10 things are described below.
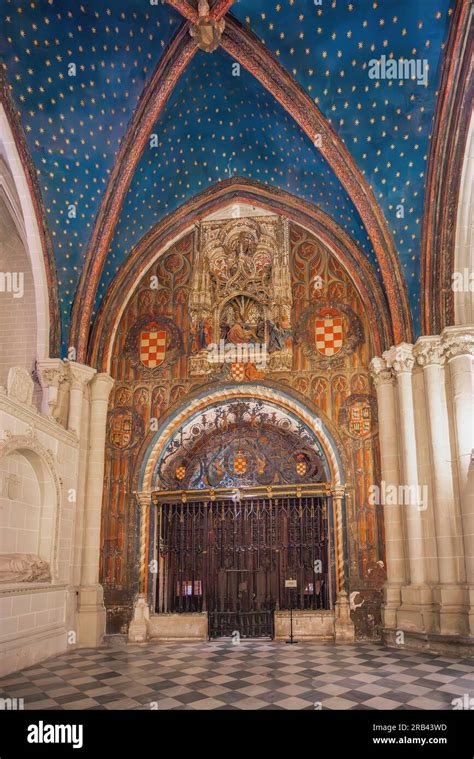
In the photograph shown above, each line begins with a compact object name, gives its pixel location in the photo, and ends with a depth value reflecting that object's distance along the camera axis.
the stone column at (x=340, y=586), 10.49
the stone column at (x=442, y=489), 9.20
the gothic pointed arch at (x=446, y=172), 8.59
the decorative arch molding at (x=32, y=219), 9.59
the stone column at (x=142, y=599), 10.76
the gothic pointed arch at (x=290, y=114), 9.66
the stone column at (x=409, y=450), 9.86
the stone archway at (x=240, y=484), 11.33
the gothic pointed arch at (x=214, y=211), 11.75
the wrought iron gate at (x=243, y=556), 11.86
